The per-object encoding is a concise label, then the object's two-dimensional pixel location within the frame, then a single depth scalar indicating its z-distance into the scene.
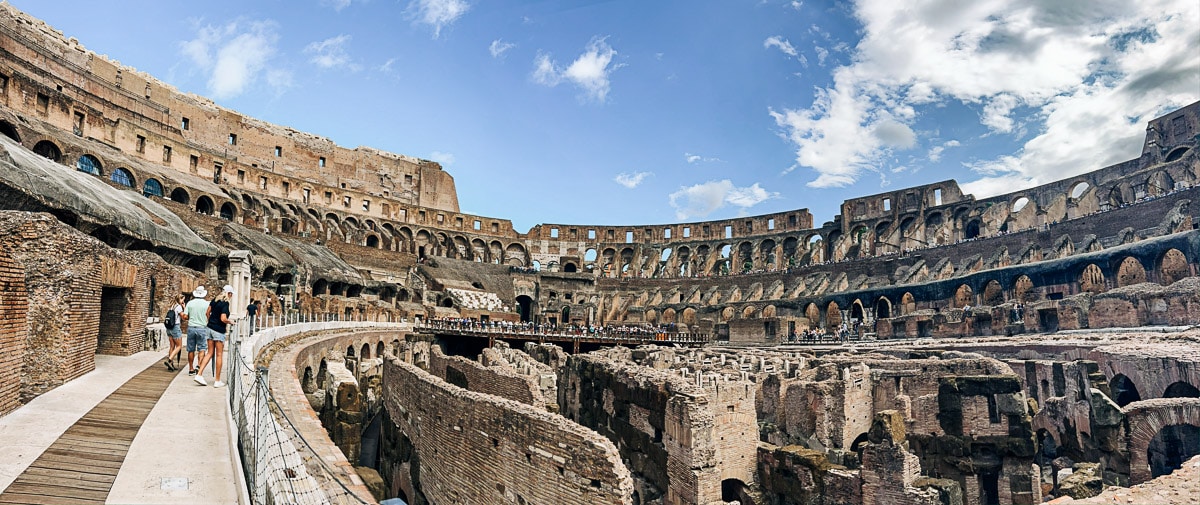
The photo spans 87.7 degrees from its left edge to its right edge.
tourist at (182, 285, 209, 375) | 9.68
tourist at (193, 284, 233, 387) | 9.55
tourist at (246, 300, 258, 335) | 15.49
